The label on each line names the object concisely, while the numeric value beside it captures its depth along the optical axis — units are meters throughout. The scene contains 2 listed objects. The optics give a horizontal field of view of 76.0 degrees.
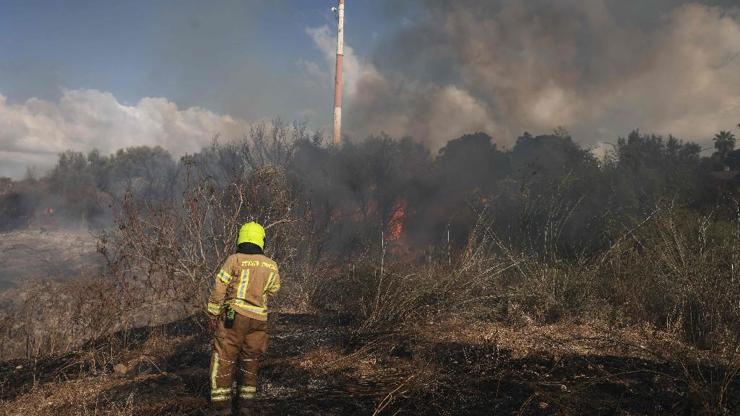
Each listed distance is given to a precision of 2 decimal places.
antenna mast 27.89
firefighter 4.04
